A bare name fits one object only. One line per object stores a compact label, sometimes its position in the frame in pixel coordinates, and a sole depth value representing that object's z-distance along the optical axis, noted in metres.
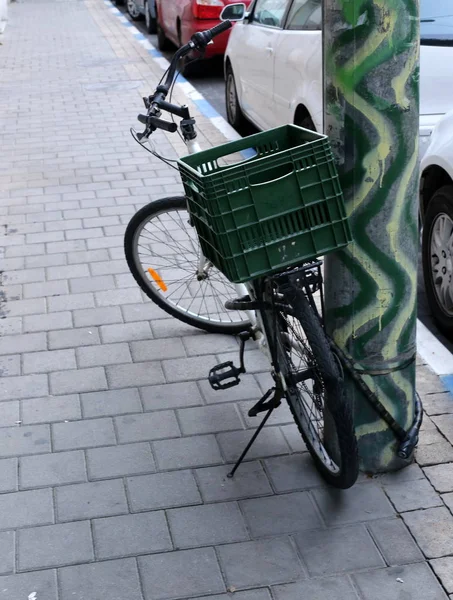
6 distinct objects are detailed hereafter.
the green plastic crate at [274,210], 2.98
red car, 11.80
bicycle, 3.26
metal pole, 3.04
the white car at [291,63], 6.27
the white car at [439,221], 4.80
